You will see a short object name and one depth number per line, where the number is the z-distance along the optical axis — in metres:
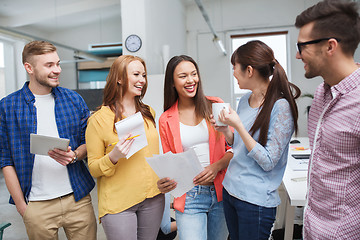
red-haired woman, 1.54
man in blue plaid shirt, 1.66
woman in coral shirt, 1.61
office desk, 1.85
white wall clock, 4.73
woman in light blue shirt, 1.33
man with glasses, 0.97
